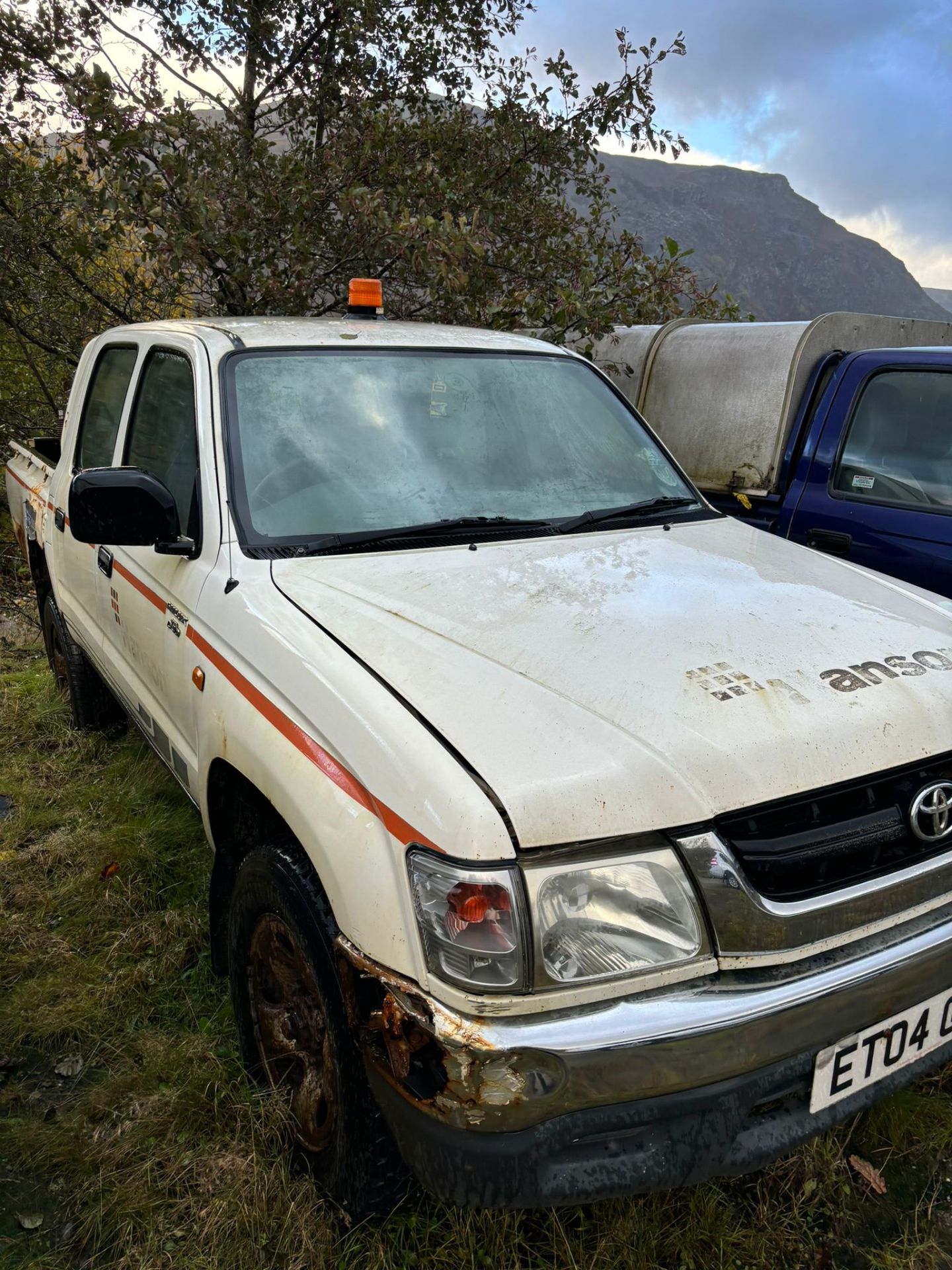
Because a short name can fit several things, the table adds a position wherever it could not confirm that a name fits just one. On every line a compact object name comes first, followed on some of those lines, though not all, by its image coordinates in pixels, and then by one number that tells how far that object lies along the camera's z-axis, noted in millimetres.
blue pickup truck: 3832
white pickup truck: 1445
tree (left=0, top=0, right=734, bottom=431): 5031
